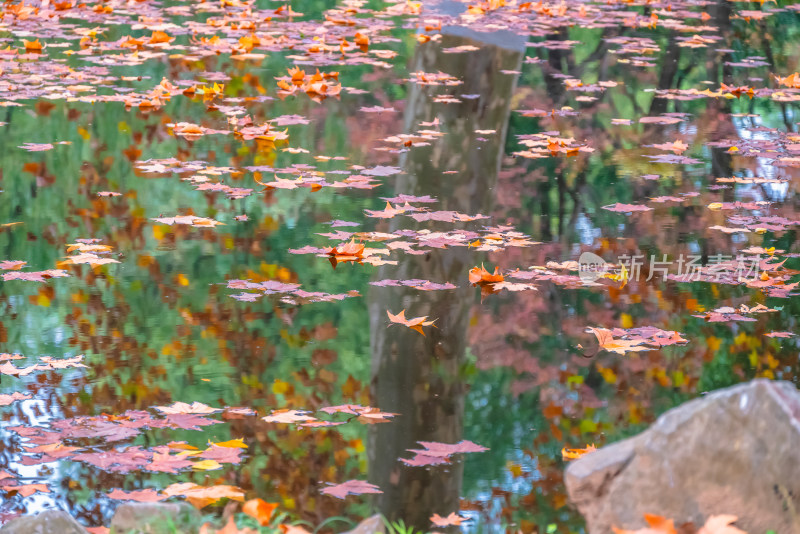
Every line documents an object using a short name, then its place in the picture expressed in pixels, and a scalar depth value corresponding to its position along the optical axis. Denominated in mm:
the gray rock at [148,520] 5547
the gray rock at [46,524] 5250
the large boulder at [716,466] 4937
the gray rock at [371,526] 5402
